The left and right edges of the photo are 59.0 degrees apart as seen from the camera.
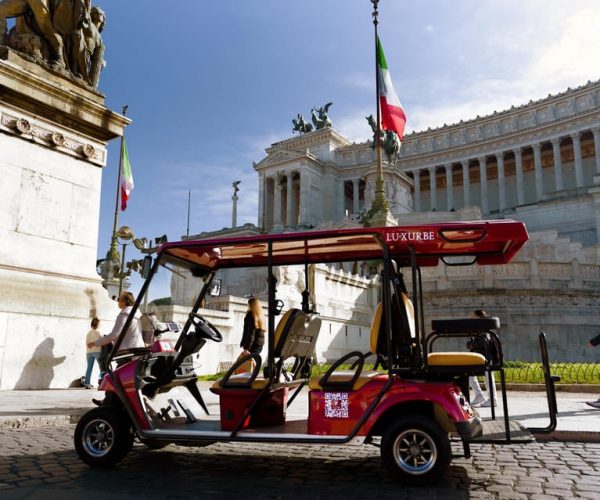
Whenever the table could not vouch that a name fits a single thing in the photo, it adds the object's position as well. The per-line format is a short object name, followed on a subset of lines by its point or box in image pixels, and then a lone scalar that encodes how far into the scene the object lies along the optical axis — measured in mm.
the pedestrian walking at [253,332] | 8305
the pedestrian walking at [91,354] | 9727
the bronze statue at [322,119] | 85250
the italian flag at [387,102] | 25188
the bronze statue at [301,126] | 87625
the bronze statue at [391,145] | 53306
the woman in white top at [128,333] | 6926
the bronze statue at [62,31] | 10336
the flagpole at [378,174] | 23516
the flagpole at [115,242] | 26898
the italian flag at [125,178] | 23781
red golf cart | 4660
